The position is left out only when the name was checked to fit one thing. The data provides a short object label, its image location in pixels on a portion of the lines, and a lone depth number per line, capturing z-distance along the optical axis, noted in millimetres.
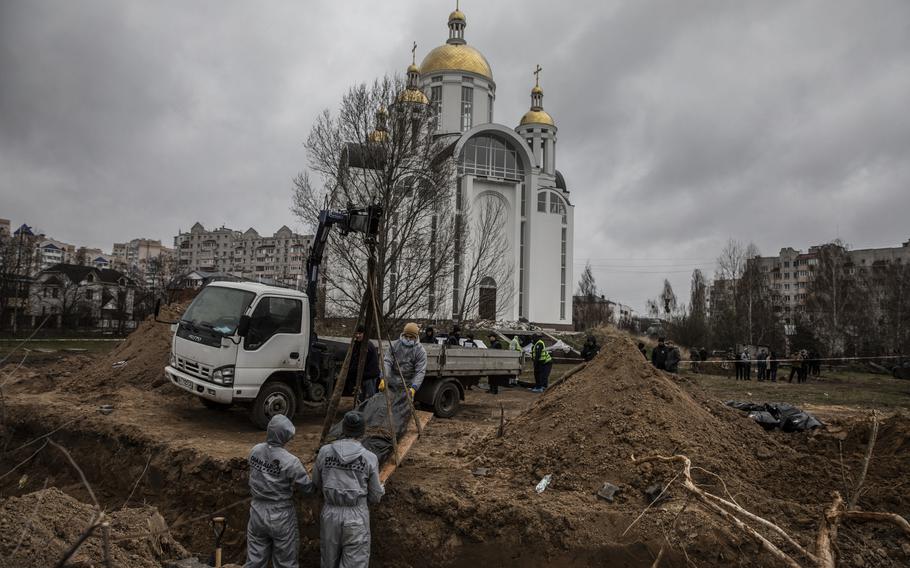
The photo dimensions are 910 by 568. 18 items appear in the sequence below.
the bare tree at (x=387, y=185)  18625
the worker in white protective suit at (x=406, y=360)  7664
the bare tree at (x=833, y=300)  39219
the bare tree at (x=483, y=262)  25738
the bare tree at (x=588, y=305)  73250
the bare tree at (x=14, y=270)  36375
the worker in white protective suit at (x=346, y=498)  4852
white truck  8594
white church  40844
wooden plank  6102
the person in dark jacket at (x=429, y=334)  14249
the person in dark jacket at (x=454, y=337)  14605
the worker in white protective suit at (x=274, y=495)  5043
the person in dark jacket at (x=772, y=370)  22361
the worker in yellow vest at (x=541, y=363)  15953
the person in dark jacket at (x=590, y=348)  17969
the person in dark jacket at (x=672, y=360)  15147
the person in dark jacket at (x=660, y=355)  14867
